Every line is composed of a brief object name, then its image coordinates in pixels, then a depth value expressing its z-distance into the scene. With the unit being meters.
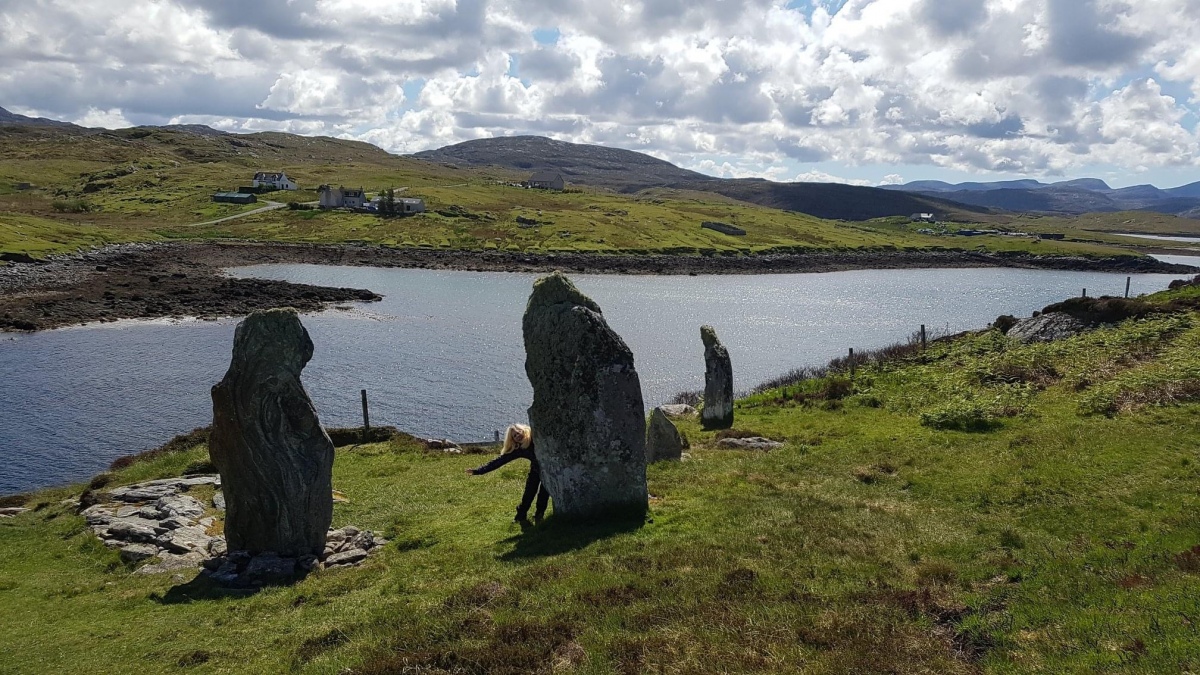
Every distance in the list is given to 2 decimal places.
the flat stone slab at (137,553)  18.20
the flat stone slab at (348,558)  17.31
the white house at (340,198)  190.12
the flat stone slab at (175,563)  17.44
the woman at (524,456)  18.09
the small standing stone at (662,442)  24.94
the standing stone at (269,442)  16.92
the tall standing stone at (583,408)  16.81
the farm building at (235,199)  192.38
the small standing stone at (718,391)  34.06
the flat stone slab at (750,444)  26.99
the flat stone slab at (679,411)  39.16
